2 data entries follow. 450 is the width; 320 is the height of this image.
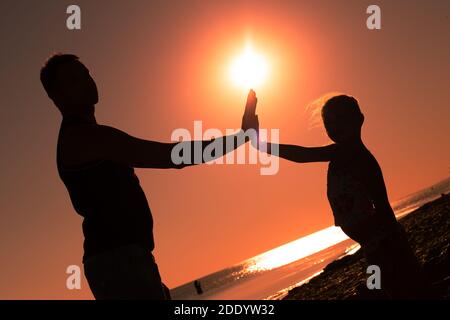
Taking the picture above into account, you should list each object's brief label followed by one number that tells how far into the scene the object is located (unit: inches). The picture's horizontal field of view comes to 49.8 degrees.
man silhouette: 118.3
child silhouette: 166.7
